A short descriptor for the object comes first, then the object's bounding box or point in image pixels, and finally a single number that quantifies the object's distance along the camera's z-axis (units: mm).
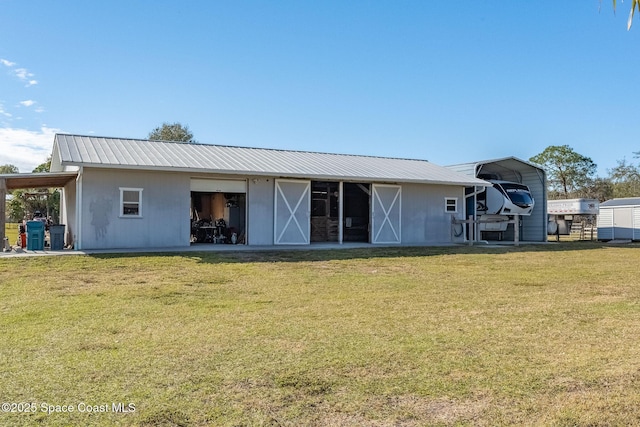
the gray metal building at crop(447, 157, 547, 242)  21109
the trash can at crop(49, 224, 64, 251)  13375
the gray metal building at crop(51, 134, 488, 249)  13422
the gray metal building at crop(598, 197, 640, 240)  22406
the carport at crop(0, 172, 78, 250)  12594
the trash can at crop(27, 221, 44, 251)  13266
